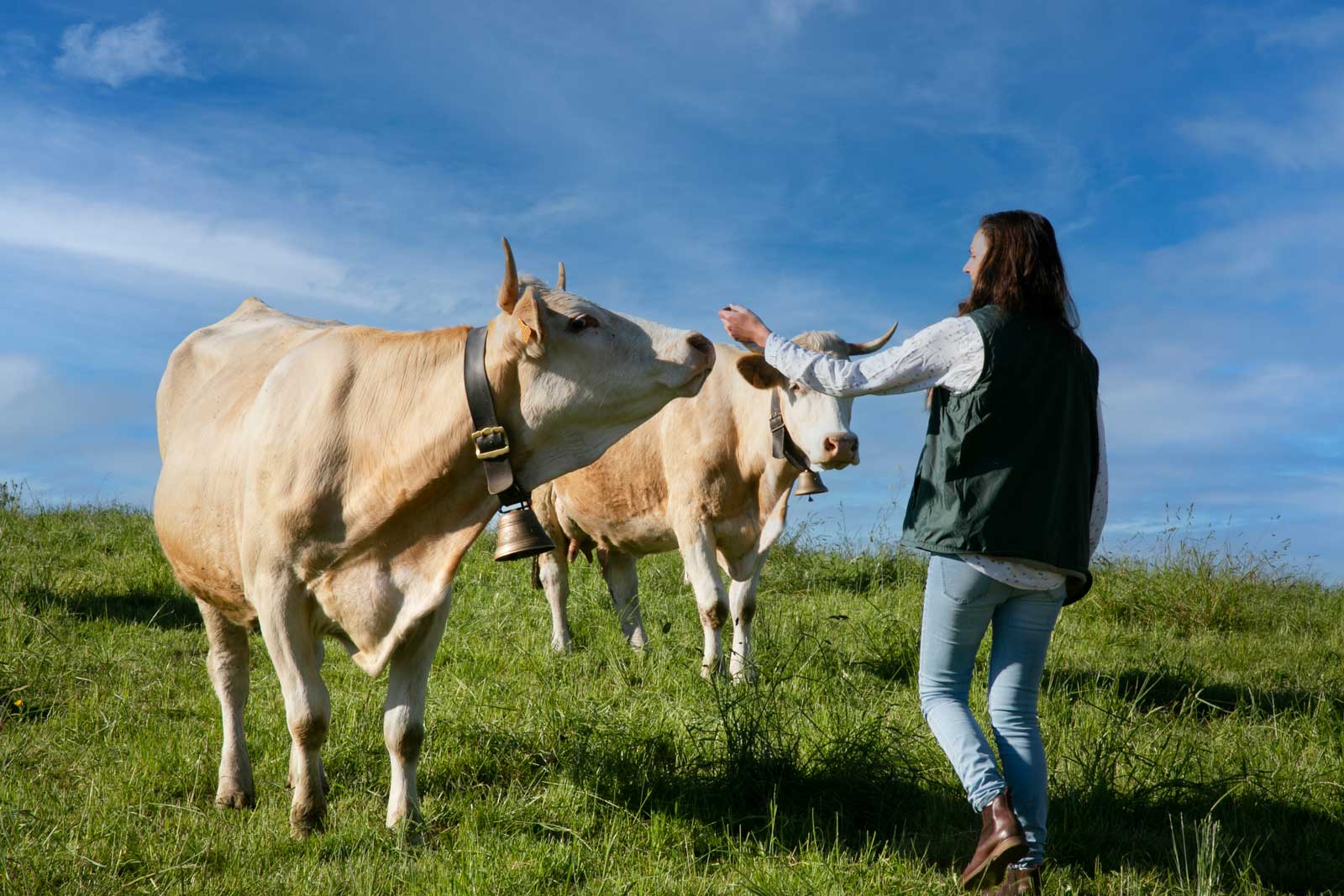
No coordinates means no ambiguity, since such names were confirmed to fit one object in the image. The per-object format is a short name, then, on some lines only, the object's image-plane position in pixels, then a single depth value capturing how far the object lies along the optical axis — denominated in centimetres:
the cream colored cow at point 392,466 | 410
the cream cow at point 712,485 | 766
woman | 386
